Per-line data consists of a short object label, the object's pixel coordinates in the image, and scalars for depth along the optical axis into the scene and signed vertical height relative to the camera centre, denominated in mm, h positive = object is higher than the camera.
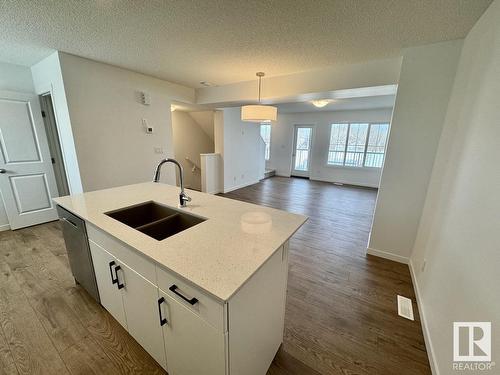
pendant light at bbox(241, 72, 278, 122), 2363 +347
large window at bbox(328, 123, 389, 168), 6332 +9
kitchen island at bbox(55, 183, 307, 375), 830 -679
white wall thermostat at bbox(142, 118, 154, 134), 3346 +215
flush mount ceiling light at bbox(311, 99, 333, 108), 4631 +948
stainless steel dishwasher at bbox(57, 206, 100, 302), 1540 -915
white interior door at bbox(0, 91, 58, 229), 2764 -375
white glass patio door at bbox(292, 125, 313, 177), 7587 -255
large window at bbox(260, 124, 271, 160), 8371 +315
